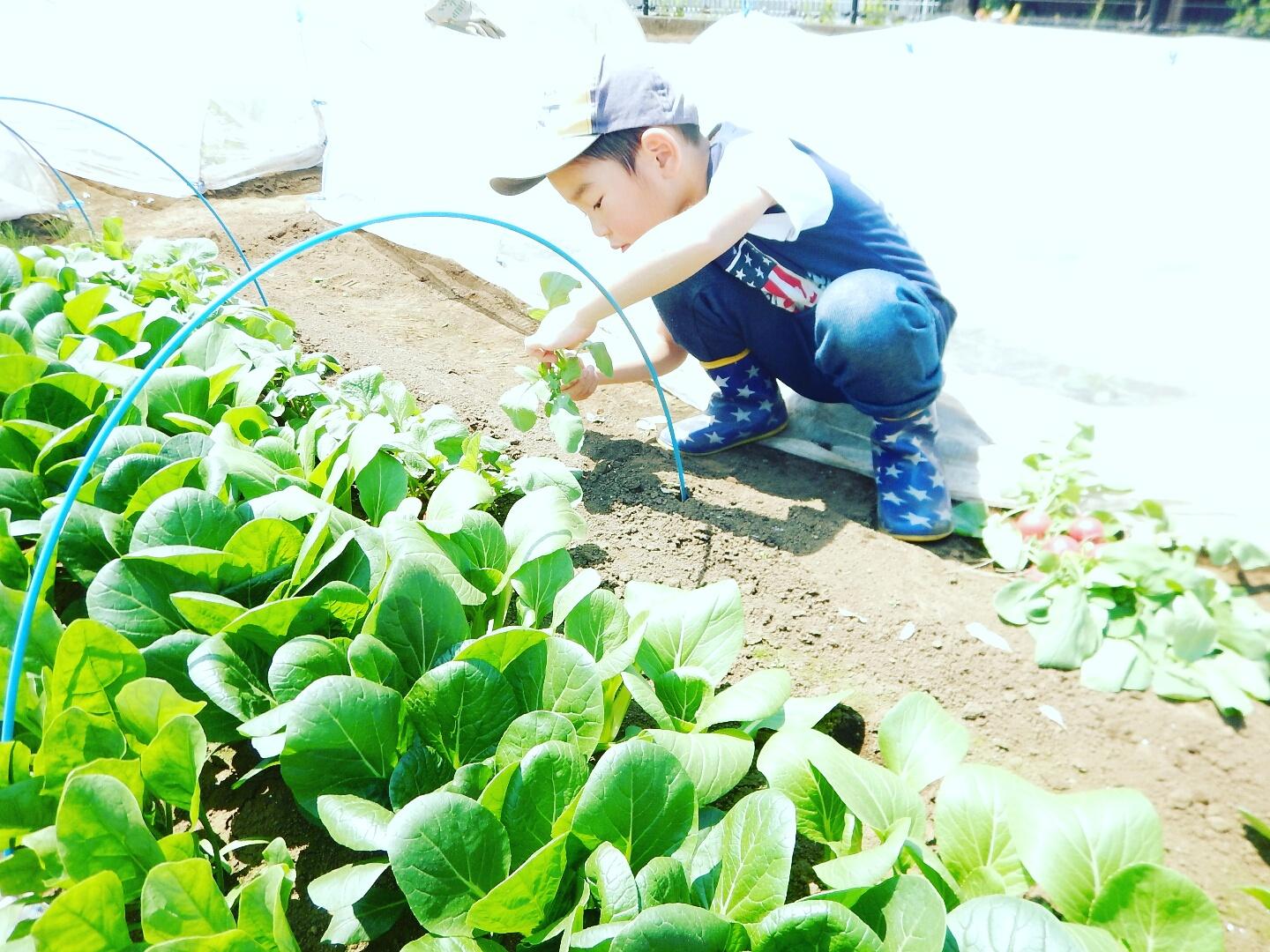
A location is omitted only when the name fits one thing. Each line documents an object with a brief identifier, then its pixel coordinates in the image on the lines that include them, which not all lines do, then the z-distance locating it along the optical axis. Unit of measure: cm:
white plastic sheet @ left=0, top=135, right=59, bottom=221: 445
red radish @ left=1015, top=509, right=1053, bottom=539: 174
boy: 171
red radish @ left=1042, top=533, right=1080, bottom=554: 159
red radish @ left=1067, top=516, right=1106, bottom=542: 165
